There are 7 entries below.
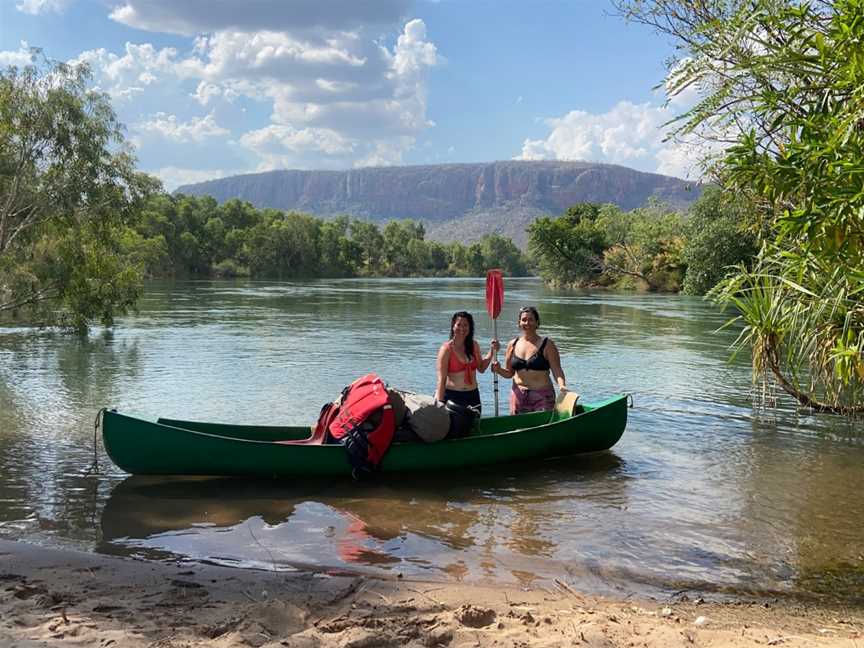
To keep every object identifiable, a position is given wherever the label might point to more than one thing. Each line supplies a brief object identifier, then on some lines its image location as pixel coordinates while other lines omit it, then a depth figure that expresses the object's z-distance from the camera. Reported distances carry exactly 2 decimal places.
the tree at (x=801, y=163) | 4.45
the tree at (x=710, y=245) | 45.25
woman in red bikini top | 8.04
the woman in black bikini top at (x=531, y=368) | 8.60
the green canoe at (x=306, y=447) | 7.12
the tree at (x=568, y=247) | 70.62
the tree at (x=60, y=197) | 16.83
